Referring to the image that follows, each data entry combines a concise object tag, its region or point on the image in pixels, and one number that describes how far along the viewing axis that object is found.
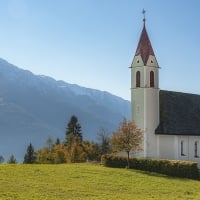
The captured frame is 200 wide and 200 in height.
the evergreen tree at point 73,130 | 99.75
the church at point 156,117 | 60.62
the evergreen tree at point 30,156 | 108.22
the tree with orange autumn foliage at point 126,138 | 52.72
